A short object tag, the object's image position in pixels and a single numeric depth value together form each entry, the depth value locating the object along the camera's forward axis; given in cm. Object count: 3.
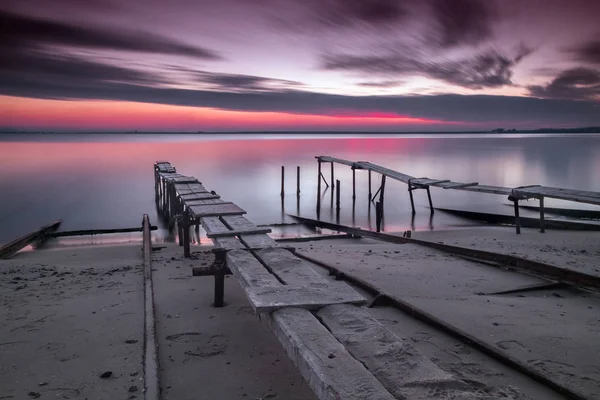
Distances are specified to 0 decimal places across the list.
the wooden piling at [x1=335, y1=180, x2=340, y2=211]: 1923
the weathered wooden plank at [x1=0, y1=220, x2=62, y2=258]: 947
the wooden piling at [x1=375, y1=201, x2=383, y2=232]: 1525
